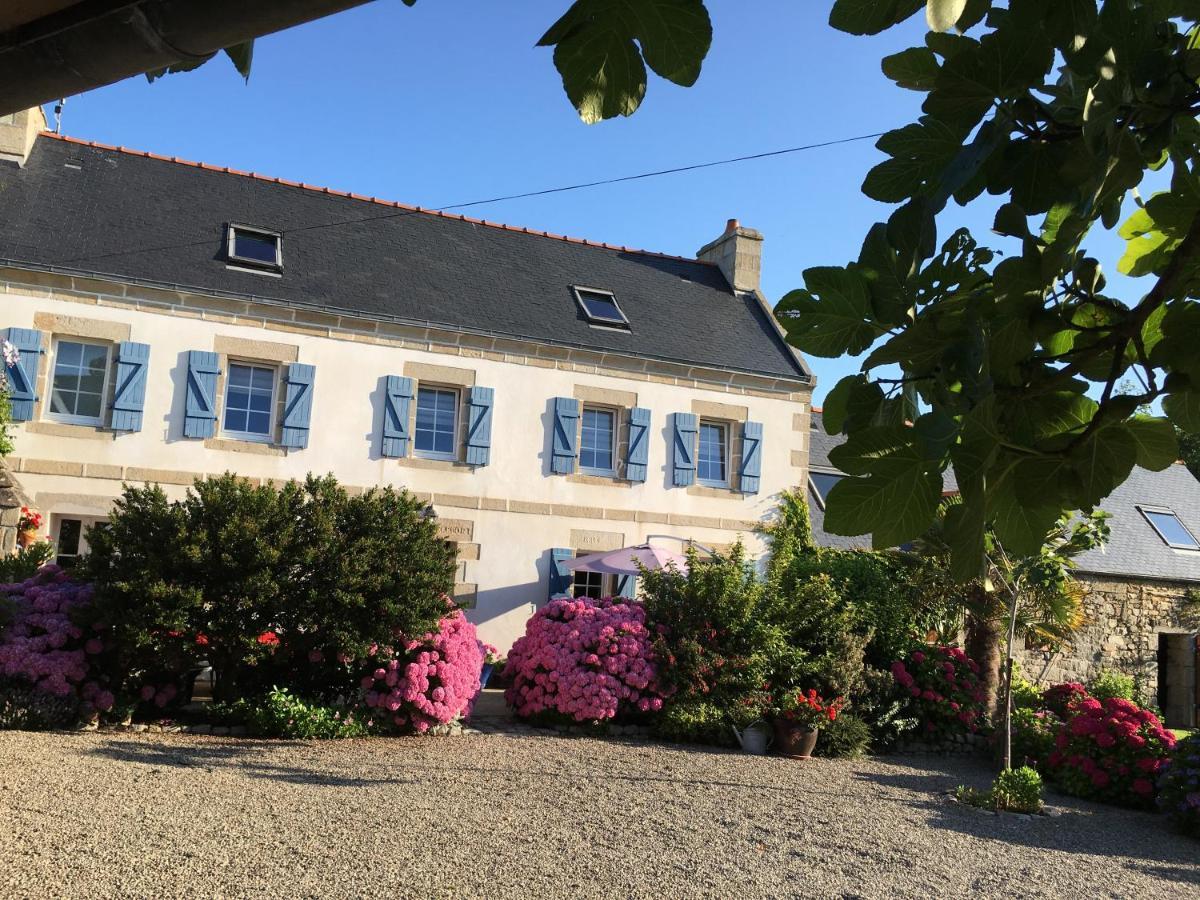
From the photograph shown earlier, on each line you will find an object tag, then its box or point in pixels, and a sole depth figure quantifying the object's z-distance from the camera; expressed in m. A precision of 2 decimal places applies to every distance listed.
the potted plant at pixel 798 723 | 9.40
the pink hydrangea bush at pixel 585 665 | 9.49
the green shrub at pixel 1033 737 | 10.09
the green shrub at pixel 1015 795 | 7.82
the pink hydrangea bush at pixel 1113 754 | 8.55
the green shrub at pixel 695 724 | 9.50
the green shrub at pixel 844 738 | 9.73
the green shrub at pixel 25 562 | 9.41
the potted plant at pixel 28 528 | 10.95
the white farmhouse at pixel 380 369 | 11.92
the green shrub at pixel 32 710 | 7.80
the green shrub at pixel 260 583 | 8.09
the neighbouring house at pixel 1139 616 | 16.73
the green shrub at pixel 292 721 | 8.34
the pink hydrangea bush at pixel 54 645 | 7.95
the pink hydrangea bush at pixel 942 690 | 10.66
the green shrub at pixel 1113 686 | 15.32
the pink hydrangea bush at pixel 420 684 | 8.66
